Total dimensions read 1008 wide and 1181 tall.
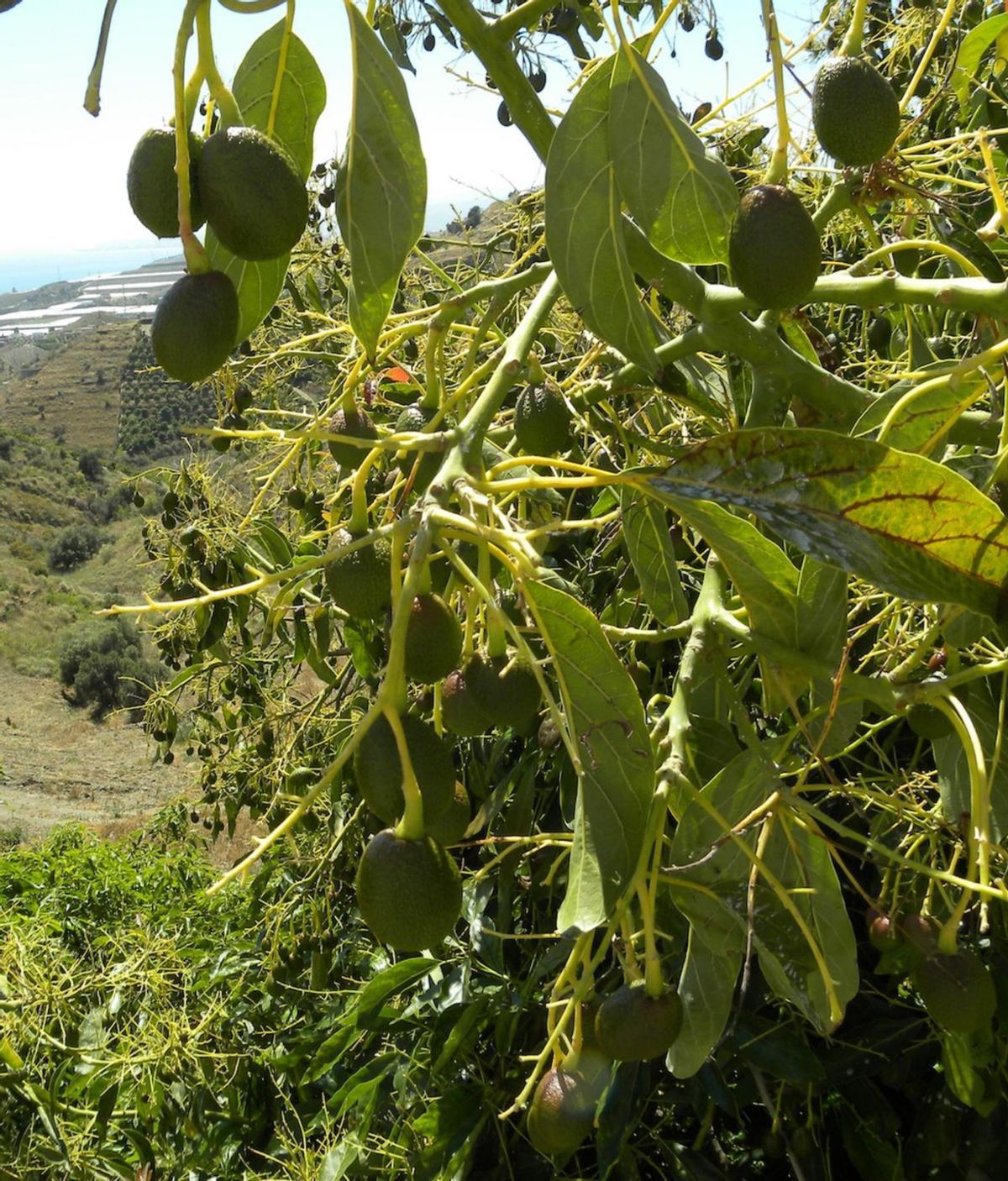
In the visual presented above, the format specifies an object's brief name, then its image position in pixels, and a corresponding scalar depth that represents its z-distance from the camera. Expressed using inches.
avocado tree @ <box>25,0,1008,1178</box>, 25.9
